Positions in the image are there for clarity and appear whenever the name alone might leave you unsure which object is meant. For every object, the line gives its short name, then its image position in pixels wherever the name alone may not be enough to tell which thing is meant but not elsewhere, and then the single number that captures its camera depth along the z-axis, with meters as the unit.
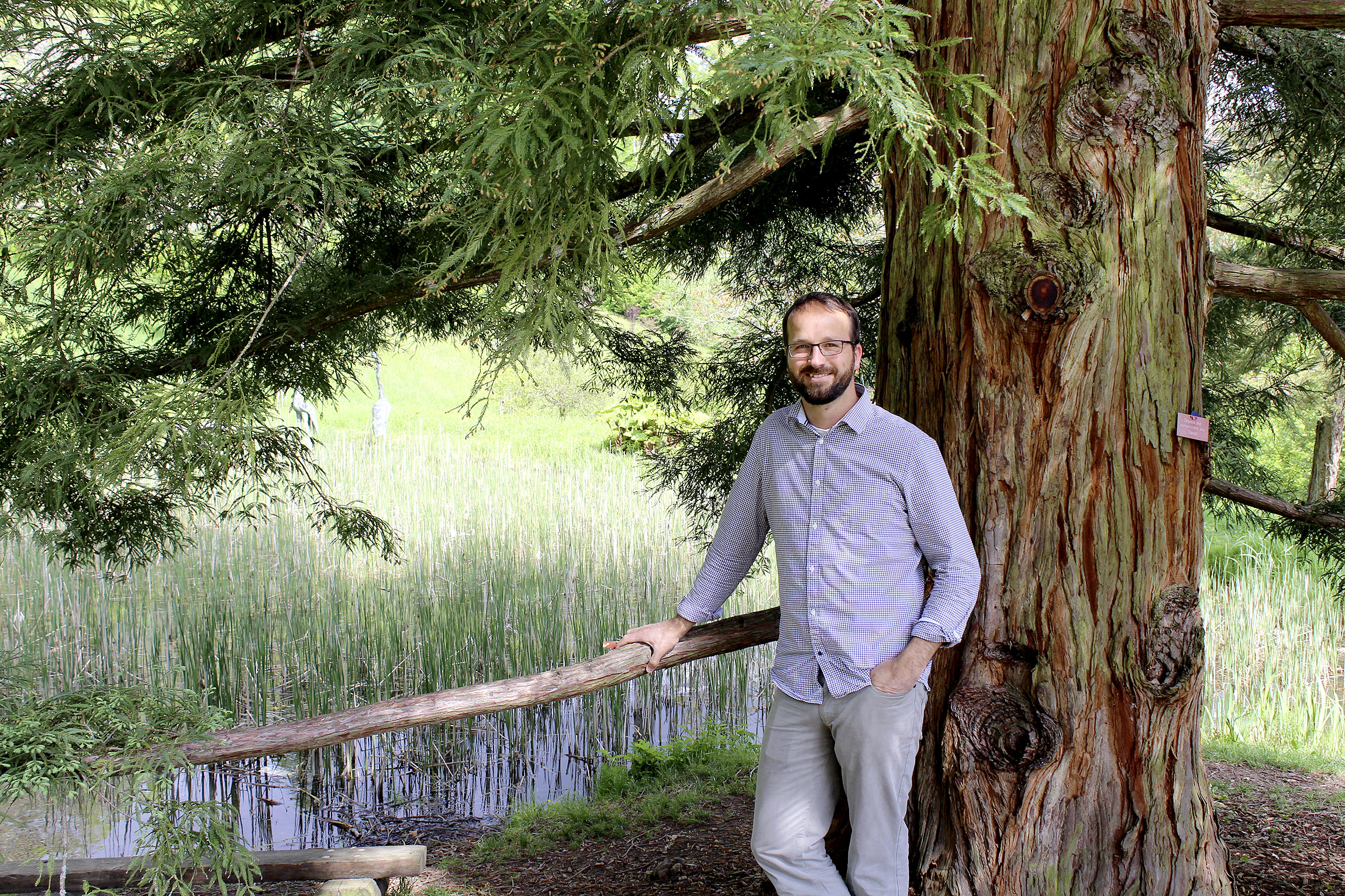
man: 2.20
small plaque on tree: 2.37
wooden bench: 3.18
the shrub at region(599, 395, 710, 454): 12.52
